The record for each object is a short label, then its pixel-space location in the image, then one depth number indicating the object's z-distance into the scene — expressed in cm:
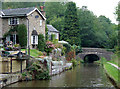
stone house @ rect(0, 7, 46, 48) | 3472
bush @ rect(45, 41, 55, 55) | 3756
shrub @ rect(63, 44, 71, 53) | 4500
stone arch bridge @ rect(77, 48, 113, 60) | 5334
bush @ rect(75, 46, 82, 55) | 5344
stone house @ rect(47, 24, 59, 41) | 4948
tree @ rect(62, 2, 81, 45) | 5616
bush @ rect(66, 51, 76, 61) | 4467
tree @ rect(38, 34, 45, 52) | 3712
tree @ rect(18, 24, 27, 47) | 3434
